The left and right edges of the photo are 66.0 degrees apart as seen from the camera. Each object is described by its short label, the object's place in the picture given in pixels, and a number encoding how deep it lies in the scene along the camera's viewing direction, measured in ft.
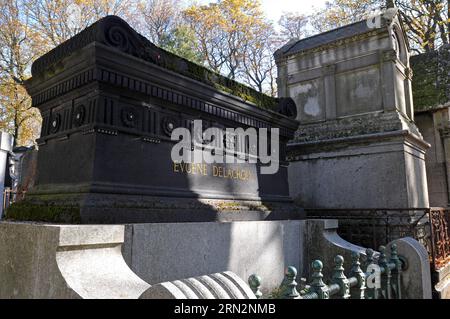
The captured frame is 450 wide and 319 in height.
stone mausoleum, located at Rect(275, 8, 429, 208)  26.73
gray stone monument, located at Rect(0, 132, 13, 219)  24.11
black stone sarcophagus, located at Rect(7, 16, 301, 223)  12.10
